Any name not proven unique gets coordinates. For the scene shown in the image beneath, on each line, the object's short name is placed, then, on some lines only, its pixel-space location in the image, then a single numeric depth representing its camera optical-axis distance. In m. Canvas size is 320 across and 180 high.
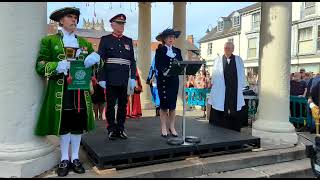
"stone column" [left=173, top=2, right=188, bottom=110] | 11.13
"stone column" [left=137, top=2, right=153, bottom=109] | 11.59
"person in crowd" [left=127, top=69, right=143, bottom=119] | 8.72
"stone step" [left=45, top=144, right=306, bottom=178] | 4.30
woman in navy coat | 5.36
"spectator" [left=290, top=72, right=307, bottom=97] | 9.46
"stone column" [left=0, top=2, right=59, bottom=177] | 4.07
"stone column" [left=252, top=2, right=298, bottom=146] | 5.92
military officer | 5.00
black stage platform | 4.46
